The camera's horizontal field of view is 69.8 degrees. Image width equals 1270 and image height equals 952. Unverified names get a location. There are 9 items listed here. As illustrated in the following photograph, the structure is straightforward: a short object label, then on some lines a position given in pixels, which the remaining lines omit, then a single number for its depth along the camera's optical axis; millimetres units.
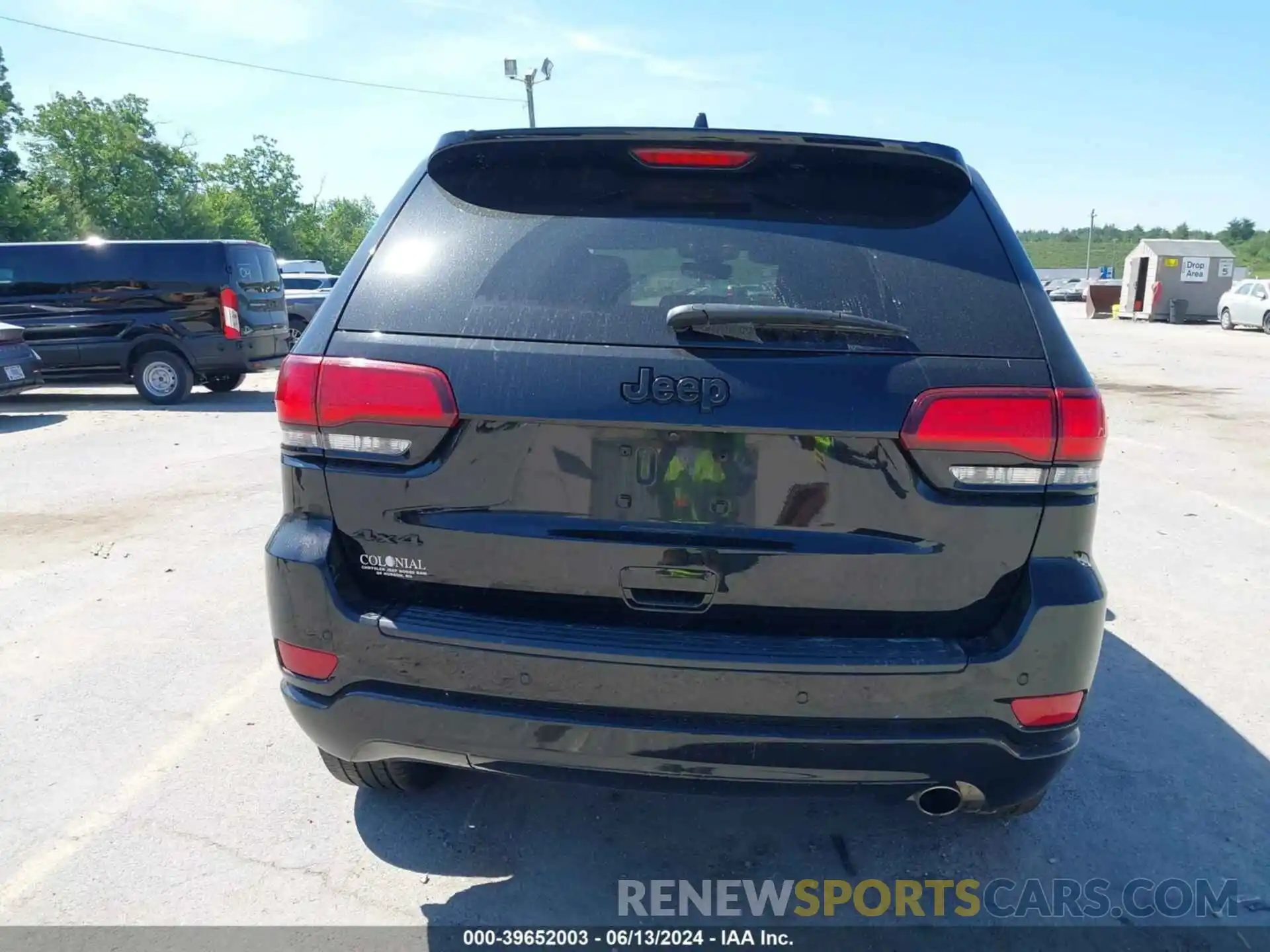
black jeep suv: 2039
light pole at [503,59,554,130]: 35156
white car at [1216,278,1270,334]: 28391
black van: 12109
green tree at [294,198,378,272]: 64688
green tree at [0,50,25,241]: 30891
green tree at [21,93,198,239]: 42469
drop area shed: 34312
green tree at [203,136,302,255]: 61406
